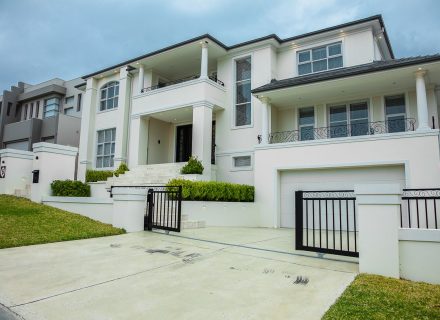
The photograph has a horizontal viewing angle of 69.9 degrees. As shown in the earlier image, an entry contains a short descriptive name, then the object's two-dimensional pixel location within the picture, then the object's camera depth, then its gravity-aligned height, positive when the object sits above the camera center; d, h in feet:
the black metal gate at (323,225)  19.70 -2.80
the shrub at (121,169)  54.70 +4.07
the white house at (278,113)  36.65 +13.24
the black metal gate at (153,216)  30.07 -2.24
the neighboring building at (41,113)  81.97 +23.61
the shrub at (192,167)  45.29 +3.80
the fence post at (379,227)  15.55 -1.52
